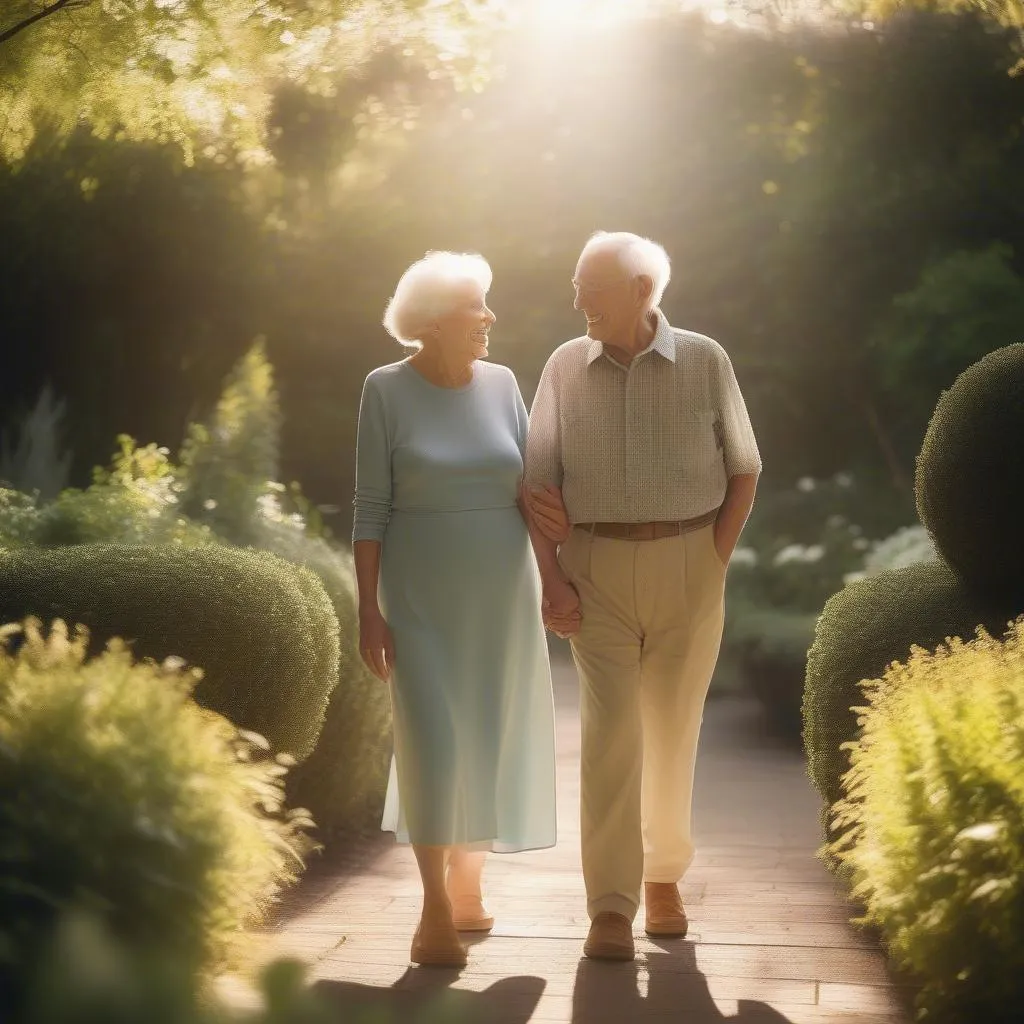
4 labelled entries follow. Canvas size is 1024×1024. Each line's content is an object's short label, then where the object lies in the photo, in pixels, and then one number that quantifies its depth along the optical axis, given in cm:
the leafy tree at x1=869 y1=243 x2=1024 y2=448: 1678
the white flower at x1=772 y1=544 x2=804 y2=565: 1546
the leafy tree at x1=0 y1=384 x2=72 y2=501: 945
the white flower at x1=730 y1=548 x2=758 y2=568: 1583
